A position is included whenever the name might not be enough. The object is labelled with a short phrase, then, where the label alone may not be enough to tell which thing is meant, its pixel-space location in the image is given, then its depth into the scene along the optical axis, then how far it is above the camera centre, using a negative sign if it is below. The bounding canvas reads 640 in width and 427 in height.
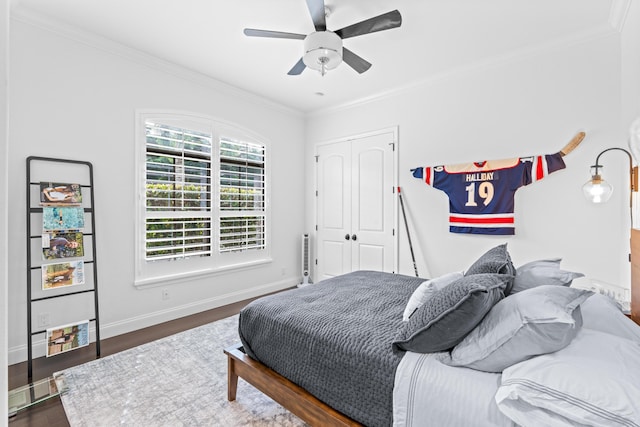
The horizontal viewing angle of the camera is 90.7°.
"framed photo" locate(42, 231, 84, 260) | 2.55 -0.25
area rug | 1.88 -1.20
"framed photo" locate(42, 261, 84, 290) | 2.53 -0.49
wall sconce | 2.16 +0.17
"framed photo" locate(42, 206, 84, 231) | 2.53 -0.03
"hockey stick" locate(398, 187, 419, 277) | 3.77 -0.17
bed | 1.02 -0.60
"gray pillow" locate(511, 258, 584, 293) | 1.76 -0.36
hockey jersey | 3.02 +0.29
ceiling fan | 2.12 +1.31
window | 3.31 +0.20
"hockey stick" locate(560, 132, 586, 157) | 2.78 +0.62
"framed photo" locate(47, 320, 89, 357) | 2.47 -0.99
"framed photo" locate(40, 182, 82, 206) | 2.55 +0.17
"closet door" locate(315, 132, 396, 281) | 4.12 +0.11
